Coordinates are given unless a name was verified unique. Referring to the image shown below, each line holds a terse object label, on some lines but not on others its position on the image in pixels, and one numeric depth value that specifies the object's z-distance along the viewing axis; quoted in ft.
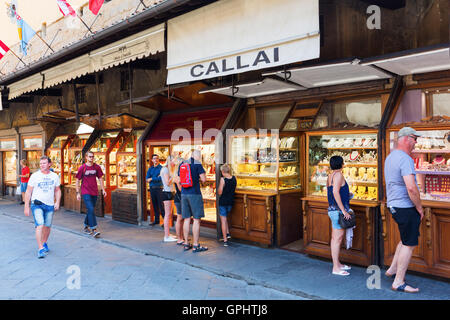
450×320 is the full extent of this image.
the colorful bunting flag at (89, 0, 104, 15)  25.02
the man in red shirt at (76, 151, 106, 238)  27.81
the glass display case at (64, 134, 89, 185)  40.88
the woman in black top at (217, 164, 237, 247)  24.06
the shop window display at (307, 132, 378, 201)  20.26
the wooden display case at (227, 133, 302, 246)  23.41
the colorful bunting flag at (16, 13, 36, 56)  36.11
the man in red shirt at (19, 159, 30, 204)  43.09
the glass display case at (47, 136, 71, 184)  42.93
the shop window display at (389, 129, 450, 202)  17.52
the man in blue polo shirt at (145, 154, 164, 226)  28.37
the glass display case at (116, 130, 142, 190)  34.42
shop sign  16.42
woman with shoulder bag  17.46
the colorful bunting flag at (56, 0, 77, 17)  30.94
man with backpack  22.52
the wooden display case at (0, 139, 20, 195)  55.47
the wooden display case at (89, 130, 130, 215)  36.09
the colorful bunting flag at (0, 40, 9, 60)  39.01
